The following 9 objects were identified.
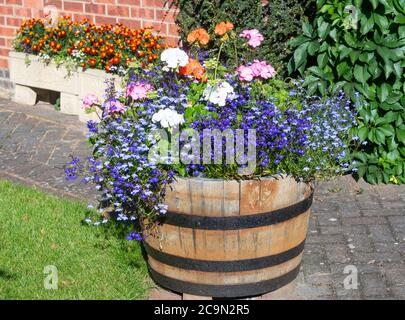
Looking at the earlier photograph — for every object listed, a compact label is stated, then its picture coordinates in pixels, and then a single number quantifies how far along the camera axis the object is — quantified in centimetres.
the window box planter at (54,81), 668
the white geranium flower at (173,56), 394
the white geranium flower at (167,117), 361
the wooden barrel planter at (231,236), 355
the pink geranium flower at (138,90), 405
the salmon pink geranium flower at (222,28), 427
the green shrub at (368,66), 506
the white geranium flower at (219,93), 379
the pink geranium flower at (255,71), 410
